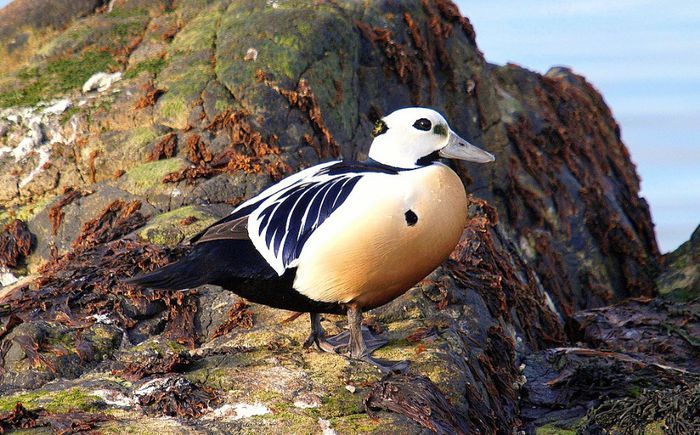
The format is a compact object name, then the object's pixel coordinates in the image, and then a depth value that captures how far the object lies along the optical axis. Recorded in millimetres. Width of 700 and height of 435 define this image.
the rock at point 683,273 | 25328
